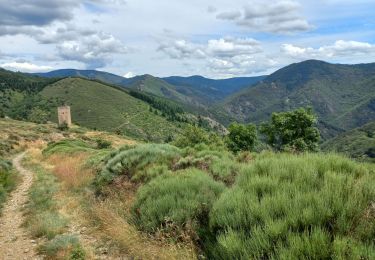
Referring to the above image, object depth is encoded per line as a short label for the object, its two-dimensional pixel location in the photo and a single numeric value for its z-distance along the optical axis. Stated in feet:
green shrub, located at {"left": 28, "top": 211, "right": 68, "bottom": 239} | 35.60
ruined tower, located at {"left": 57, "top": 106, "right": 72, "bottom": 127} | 399.85
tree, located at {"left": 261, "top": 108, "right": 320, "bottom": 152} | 178.19
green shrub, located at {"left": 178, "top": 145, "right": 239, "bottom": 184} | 37.93
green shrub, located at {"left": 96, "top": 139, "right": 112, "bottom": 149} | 223.77
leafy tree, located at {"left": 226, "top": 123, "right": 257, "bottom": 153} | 215.31
